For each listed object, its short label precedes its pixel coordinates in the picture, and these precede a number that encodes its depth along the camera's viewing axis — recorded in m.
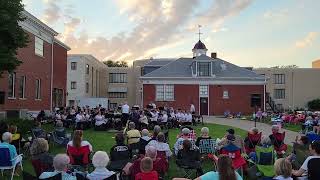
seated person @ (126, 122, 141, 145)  7.70
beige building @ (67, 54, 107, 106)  34.65
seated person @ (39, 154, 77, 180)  4.03
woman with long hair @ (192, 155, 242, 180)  3.36
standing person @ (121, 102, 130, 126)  15.05
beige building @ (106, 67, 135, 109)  38.46
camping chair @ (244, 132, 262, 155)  7.42
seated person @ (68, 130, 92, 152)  5.72
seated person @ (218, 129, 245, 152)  6.70
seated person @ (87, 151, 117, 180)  4.30
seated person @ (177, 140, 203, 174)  6.18
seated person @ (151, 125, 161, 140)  7.23
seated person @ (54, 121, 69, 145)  9.32
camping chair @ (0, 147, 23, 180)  5.83
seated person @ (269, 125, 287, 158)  7.24
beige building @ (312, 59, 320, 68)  48.66
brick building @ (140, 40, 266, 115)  28.41
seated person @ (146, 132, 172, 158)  6.57
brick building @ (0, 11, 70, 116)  17.26
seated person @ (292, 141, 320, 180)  4.75
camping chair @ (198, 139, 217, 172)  7.37
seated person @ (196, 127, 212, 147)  7.46
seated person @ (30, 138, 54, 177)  4.93
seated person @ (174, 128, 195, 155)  7.48
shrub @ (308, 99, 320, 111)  34.41
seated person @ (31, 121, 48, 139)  8.91
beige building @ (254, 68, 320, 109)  36.31
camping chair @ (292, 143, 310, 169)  5.74
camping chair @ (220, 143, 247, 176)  5.83
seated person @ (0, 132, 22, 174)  5.89
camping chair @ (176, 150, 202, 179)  6.14
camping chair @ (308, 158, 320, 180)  4.53
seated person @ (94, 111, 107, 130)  14.19
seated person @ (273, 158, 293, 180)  4.02
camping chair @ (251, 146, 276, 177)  5.32
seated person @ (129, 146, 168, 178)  4.93
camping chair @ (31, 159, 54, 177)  4.96
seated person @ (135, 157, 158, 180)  4.20
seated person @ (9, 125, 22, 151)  7.37
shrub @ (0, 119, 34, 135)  10.69
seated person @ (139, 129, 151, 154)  6.96
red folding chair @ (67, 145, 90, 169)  5.75
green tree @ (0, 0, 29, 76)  10.69
